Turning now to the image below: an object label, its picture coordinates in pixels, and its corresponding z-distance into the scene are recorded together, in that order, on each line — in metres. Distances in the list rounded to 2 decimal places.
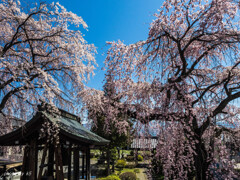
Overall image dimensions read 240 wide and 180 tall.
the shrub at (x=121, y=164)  19.83
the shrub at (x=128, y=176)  12.20
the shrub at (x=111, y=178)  10.36
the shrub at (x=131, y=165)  20.49
